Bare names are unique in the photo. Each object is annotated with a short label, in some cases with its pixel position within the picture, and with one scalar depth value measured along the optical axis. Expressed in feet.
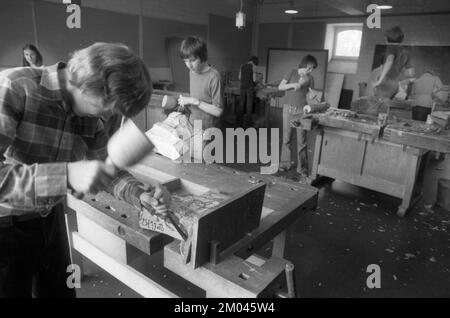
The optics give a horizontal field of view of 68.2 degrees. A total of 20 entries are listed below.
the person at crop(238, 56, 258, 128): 20.62
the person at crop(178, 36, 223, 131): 8.38
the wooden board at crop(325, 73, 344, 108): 26.81
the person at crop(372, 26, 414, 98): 22.72
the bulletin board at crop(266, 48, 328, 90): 27.07
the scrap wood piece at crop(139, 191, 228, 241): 3.86
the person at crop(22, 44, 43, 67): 14.32
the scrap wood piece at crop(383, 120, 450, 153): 9.04
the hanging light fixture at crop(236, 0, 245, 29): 12.78
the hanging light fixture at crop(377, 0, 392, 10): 22.20
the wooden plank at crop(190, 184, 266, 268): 3.49
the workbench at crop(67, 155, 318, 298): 3.54
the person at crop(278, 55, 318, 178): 12.59
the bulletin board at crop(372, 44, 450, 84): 21.59
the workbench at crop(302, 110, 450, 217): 9.73
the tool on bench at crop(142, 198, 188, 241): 3.78
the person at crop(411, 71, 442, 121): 22.04
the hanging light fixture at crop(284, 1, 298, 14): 28.07
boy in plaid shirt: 2.78
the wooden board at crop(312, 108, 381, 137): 10.28
